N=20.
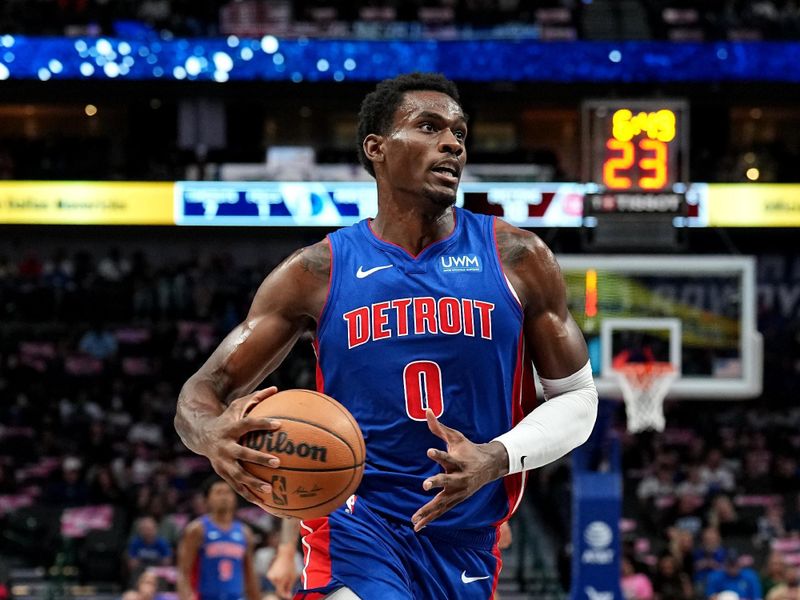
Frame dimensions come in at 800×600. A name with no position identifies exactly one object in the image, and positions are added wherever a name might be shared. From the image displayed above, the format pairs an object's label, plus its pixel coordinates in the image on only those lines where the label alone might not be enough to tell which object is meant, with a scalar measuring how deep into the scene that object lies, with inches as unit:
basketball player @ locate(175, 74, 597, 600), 140.9
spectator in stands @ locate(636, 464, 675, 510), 618.2
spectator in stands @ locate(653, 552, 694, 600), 474.9
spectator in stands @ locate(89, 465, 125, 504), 613.3
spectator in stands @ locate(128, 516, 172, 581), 517.0
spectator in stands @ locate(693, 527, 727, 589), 514.0
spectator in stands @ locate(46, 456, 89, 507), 619.0
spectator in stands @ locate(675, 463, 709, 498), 616.7
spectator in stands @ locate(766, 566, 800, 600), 401.7
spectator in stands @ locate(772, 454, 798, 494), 645.9
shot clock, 489.7
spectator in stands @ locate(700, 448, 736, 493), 629.0
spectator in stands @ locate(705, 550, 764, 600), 477.4
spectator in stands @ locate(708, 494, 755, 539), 566.3
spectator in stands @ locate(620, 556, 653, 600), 494.0
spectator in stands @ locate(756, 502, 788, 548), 566.6
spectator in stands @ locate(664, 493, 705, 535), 573.0
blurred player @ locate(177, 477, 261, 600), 340.8
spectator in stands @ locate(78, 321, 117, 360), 757.9
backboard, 463.8
